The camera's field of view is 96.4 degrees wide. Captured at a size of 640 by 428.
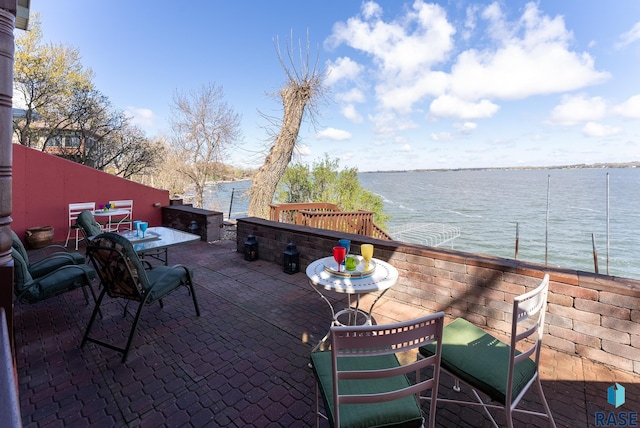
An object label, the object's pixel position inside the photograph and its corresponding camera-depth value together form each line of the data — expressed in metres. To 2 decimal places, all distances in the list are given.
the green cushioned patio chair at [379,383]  1.12
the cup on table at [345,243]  2.66
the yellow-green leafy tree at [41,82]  9.73
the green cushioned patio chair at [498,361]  1.38
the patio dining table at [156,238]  3.30
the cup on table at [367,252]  2.42
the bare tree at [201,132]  14.00
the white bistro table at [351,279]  2.07
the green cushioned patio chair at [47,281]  2.47
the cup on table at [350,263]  2.34
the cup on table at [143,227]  3.69
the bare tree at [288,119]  8.46
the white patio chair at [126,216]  6.70
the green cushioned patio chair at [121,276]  2.32
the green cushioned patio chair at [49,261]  2.88
